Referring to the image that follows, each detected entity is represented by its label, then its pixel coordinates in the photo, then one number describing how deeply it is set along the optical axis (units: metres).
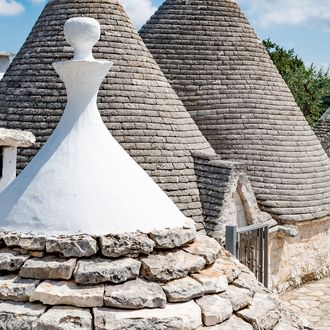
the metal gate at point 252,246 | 7.63
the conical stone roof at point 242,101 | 11.18
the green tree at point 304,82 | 32.16
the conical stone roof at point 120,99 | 8.97
